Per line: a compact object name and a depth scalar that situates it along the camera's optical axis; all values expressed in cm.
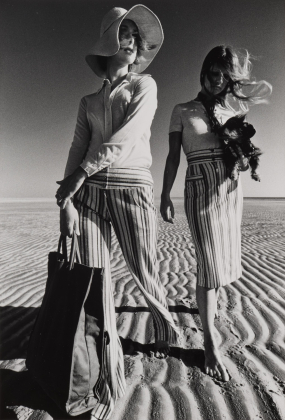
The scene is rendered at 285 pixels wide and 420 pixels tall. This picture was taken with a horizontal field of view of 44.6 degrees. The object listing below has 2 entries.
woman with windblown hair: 233
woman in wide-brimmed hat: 189
